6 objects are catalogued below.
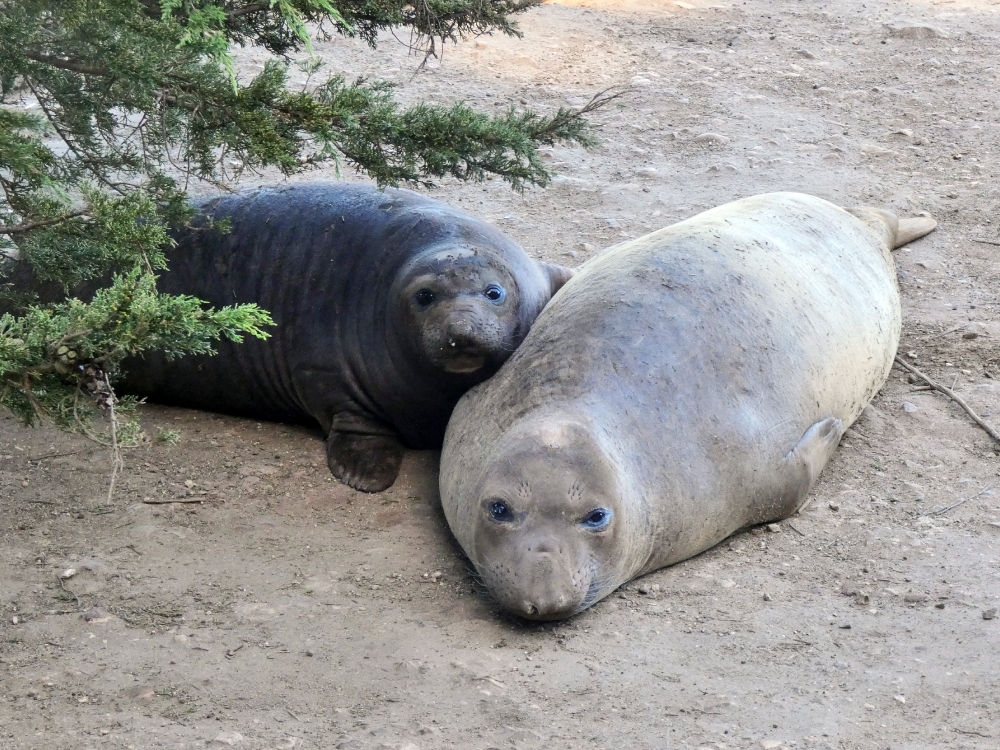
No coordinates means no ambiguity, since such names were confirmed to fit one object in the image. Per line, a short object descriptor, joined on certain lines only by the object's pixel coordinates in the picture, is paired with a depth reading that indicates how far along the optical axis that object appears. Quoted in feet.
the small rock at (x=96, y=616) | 24.95
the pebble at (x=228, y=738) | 20.70
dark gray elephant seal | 31.27
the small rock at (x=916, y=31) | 64.95
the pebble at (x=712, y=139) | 52.74
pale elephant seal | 25.14
